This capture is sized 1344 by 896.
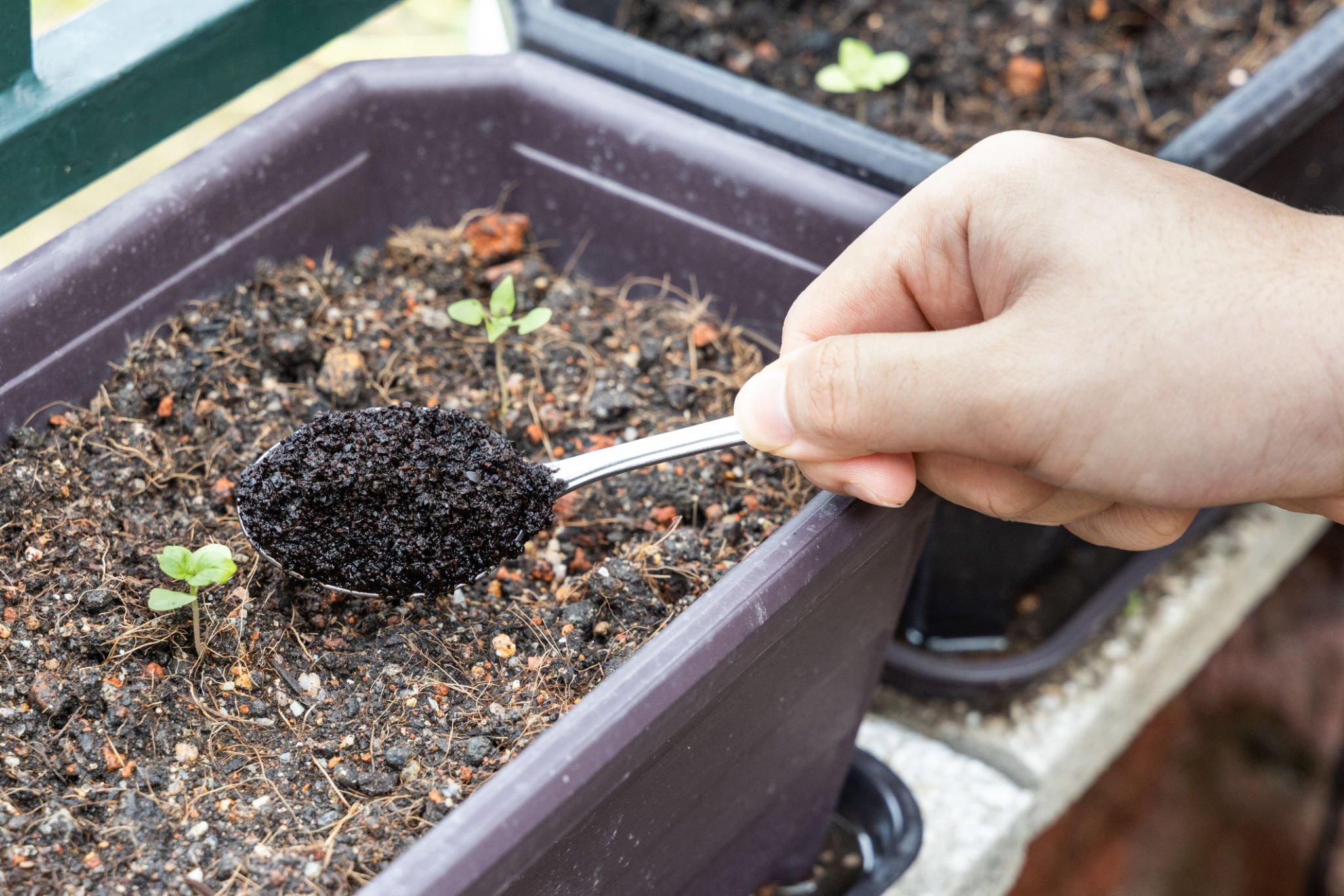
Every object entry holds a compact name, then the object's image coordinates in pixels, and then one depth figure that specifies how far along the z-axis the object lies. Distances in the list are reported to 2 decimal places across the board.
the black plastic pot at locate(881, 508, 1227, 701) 0.75
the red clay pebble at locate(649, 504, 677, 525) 0.65
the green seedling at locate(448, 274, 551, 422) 0.66
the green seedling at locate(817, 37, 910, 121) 0.74
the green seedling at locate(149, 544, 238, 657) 0.60
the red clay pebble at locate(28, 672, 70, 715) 0.60
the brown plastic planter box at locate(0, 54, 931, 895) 0.58
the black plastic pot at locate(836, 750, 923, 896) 0.69
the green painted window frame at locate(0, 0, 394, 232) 0.65
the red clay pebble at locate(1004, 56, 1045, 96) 0.81
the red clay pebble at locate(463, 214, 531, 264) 0.70
